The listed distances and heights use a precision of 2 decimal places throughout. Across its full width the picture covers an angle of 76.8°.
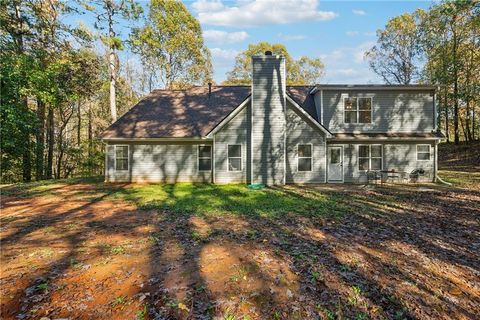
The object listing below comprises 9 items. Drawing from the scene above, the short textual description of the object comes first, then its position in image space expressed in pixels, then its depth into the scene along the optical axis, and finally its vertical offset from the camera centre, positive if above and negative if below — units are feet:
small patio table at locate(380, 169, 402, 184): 56.48 -3.87
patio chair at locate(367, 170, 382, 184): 56.49 -4.00
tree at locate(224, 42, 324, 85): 146.20 +43.19
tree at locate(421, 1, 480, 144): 93.61 +33.15
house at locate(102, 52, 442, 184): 54.19 +3.07
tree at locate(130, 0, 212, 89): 104.83 +39.03
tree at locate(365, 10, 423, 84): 113.70 +42.21
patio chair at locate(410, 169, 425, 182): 56.23 -3.67
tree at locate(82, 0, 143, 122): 69.31 +31.31
